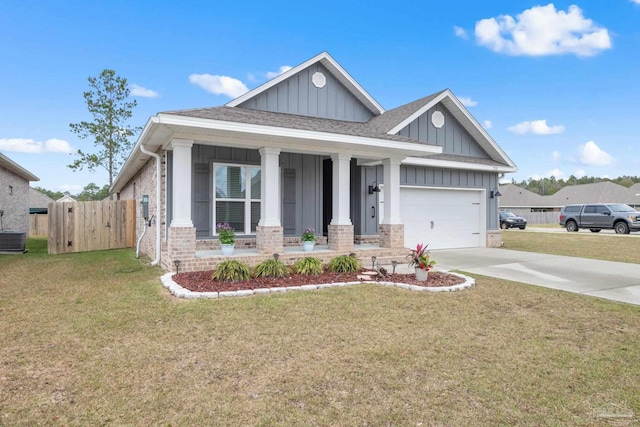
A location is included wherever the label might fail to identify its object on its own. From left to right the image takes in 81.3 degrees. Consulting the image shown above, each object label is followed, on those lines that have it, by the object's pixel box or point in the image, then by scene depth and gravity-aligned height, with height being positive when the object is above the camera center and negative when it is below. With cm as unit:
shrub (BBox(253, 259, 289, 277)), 705 -110
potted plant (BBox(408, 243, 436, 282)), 689 -96
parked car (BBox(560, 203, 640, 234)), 2120 -31
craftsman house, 778 +117
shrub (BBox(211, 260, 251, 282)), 664 -109
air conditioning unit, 1209 -95
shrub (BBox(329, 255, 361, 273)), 780 -111
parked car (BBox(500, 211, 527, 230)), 2772 -64
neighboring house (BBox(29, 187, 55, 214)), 3309 +93
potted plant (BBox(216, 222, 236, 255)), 799 -61
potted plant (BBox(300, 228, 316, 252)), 878 -68
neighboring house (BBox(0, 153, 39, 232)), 1609 +85
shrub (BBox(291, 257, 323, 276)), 740 -109
